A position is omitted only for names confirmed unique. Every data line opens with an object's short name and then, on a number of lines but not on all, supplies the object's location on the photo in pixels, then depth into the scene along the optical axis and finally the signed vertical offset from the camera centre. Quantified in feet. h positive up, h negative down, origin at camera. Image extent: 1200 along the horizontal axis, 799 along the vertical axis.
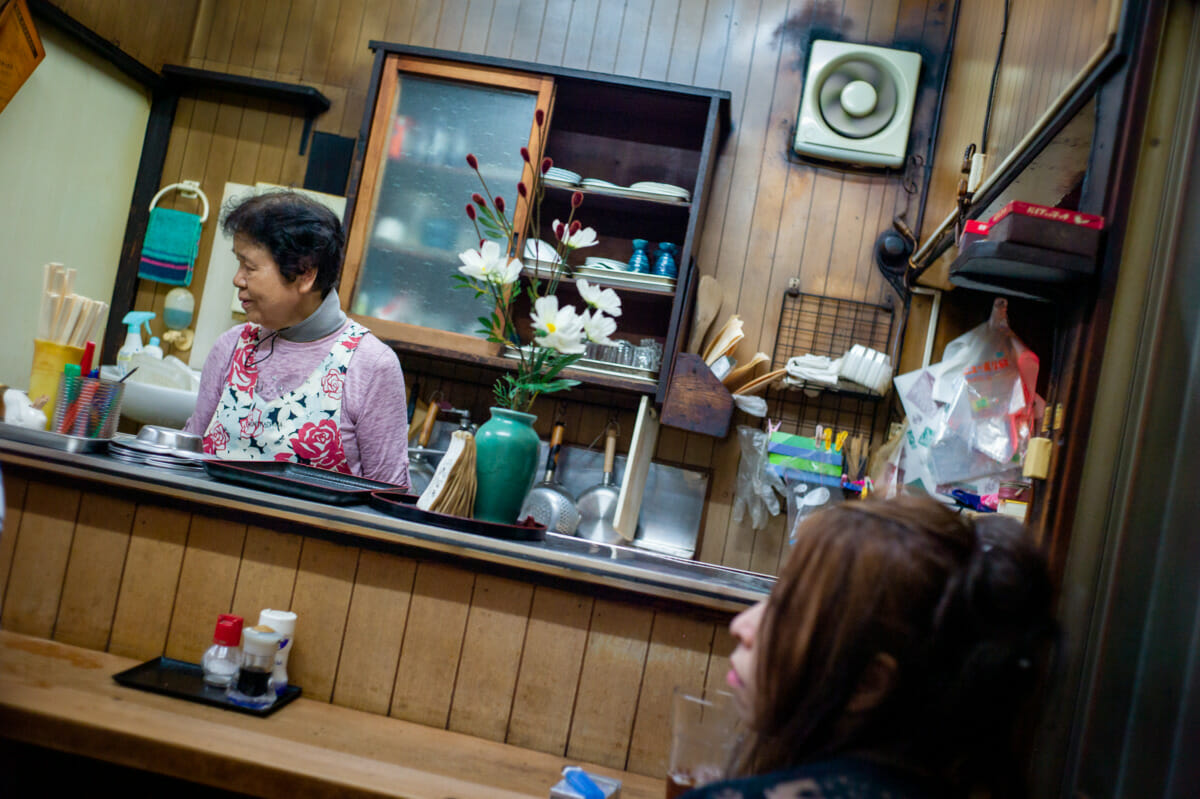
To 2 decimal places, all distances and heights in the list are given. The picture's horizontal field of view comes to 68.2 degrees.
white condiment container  4.24 -1.30
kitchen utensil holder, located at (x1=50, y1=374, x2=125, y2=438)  5.35 -0.52
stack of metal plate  4.98 -0.68
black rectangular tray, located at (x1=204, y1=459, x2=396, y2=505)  4.66 -0.65
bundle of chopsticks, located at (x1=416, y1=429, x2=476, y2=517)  4.79 -0.49
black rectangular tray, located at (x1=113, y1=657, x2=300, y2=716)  3.99 -1.58
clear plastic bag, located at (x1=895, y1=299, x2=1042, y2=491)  7.06 +0.69
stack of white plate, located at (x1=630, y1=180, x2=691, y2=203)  9.84 +2.63
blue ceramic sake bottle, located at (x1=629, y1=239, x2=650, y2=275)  9.96 +1.81
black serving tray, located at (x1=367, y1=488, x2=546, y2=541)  4.65 -0.68
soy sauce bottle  4.07 -1.43
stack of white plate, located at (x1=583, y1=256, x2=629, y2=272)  9.92 +1.72
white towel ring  11.25 +1.89
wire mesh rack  10.33 +1.33
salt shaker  4.19 -1.44
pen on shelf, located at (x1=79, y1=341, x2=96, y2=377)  5.41 -0.22
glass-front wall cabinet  9.80 +2.45
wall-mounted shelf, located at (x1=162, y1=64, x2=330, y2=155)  11.03 +3.30
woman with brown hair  2.27 -0.46
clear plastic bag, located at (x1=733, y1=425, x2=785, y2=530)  10.21 -0.39
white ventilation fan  10.35 +4.20
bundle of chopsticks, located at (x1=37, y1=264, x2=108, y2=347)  5.38 +0.04
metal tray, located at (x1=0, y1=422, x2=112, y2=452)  4.85 -0.68
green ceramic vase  4.90 -0.34
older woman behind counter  6.35 -0.02
